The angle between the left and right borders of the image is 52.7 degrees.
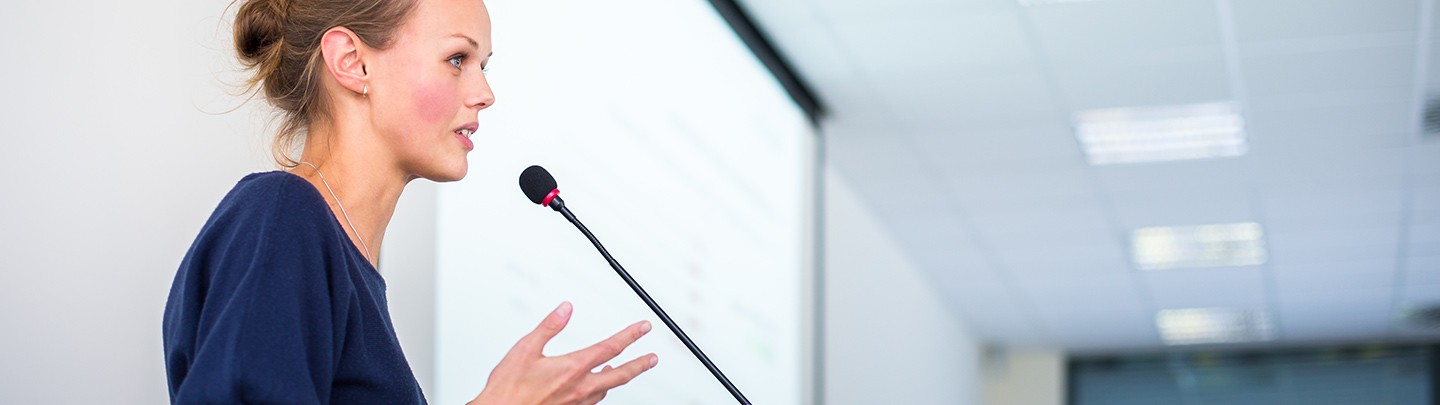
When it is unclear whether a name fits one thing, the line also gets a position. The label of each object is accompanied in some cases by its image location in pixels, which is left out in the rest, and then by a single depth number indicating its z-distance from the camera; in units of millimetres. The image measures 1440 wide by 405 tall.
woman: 1095
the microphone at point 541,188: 1489
